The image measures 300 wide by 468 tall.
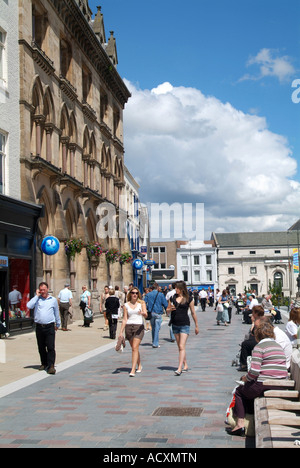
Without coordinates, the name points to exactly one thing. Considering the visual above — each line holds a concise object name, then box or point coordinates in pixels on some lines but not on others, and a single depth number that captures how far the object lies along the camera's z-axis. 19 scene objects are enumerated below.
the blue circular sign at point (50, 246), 20.28
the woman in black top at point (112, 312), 18.92
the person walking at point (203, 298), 43.61
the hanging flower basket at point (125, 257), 38.75
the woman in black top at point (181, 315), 11.52
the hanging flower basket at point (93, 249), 30.32
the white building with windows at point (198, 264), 102.56
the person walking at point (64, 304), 21.72
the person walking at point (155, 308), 16.80
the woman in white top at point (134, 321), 11.46
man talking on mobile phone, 11.59
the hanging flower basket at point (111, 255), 35.18
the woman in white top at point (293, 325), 10.08
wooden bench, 4.95
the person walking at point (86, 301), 23.42
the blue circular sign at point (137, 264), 41.66
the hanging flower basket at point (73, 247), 26.16
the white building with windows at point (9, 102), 20.38
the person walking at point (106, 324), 21.57
